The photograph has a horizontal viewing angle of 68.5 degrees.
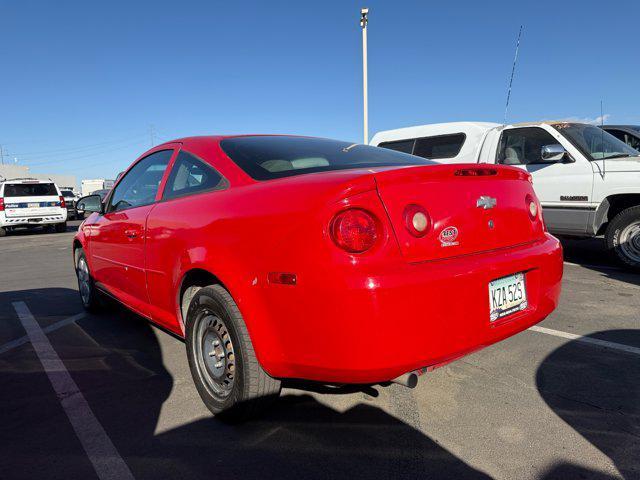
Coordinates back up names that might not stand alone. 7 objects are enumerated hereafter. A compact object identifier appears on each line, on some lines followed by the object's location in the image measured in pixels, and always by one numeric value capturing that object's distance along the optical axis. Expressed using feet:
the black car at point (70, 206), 76.41
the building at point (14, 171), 197.57
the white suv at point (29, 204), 49.32
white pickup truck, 18.80
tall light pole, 48.61
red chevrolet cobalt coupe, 6.18
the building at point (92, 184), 230.27
